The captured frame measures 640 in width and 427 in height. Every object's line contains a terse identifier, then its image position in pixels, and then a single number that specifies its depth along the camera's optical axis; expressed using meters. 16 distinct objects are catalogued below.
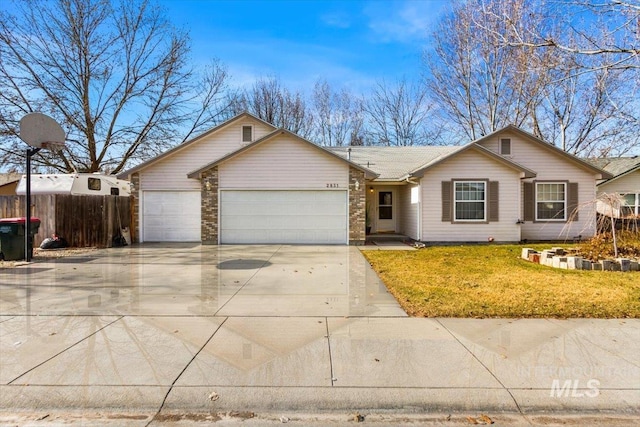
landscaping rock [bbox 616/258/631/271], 8.84
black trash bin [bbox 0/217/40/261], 10.45
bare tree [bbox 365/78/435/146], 32.75
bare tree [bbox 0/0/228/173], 20.22
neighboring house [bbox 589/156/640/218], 19.09
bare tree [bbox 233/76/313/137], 33.56
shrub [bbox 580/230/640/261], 9.91
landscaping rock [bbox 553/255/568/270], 9.40
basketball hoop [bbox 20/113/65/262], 10.35
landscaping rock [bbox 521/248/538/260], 10.75
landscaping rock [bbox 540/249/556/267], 9.84
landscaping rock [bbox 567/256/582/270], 9.18
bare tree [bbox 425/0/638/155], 22.91
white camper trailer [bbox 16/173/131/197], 14.57
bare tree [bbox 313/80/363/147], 34.53
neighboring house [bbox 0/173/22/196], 29.39
